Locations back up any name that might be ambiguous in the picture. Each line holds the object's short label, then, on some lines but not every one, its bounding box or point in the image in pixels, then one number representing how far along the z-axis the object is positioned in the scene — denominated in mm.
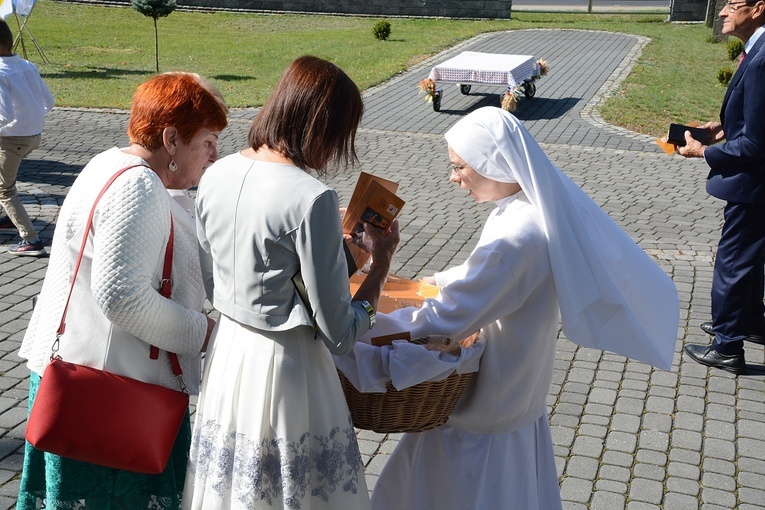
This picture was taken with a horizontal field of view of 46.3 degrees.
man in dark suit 5176
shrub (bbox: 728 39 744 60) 19547
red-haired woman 2787
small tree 17781
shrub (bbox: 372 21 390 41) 22391
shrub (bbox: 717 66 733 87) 16516
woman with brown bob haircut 2570
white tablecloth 14625
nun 2945
